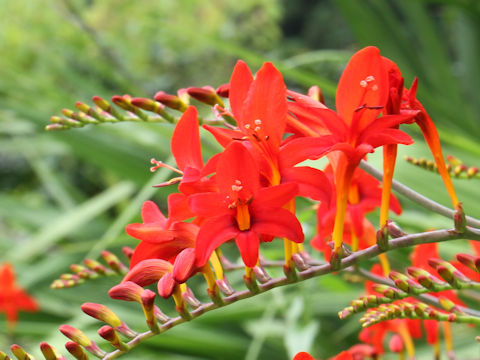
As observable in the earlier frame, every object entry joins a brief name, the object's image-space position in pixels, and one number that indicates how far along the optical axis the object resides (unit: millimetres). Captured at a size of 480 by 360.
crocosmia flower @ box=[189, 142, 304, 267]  403
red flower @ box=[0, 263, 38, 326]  1155
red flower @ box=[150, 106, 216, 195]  420
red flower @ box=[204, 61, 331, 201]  410
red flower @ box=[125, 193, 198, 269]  416
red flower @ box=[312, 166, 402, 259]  466
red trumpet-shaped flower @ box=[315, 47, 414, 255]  409
